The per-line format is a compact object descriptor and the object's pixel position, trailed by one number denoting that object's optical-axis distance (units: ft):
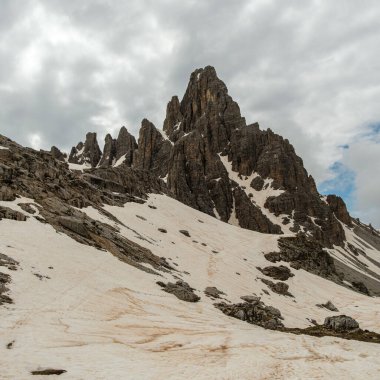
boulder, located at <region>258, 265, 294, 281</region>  224.94
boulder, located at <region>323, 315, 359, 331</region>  129.90
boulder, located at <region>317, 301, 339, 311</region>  194.35
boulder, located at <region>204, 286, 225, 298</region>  150.10
